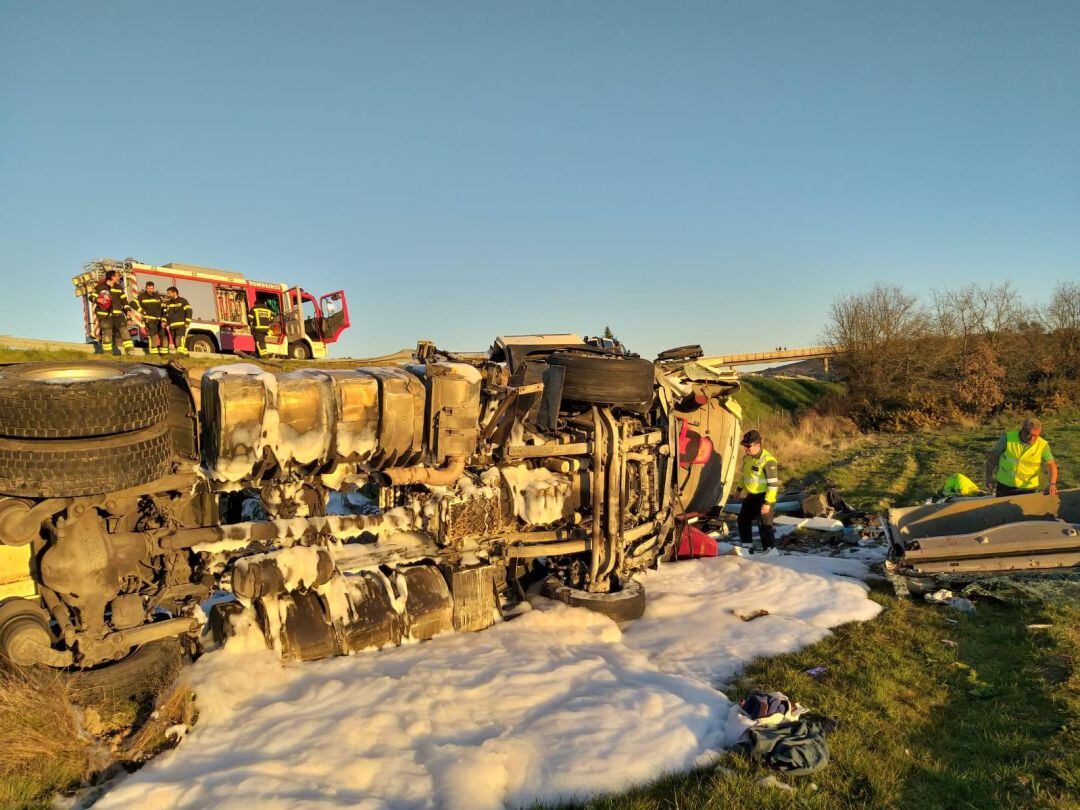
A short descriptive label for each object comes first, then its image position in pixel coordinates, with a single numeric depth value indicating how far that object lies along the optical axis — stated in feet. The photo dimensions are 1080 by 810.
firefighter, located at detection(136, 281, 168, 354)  42.65
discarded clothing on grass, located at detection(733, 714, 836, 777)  9.11
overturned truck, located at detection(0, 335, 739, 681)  9.00
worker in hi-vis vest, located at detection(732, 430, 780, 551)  25.04
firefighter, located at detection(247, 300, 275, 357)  54.54
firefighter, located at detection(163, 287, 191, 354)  43.82
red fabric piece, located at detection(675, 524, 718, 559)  21.80
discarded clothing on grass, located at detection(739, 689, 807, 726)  10.38
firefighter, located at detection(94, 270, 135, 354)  39.60
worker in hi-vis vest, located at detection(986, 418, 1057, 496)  22.97
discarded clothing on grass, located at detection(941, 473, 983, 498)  26.04
